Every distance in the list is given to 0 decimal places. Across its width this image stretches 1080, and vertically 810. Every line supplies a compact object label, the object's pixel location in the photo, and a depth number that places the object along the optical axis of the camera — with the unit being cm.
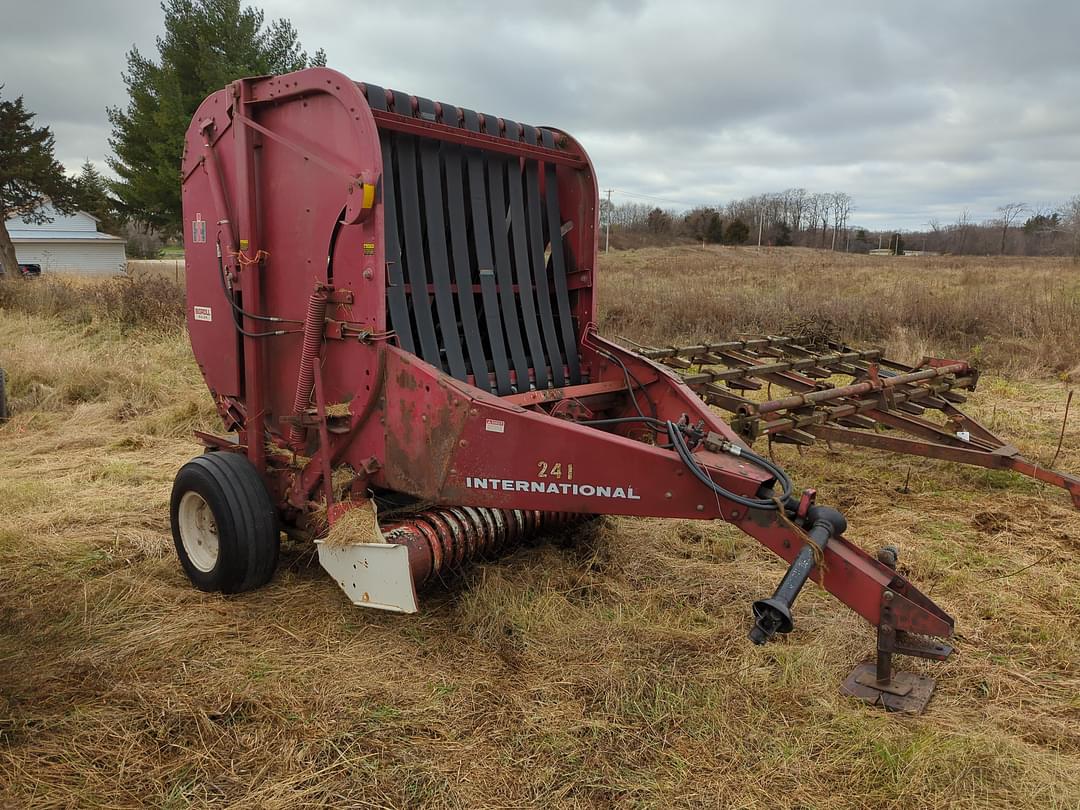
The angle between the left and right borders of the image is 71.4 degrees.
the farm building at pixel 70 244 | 4439
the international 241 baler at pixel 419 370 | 299
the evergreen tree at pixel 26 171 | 2427
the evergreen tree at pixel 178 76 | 1930
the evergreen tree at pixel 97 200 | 2219
